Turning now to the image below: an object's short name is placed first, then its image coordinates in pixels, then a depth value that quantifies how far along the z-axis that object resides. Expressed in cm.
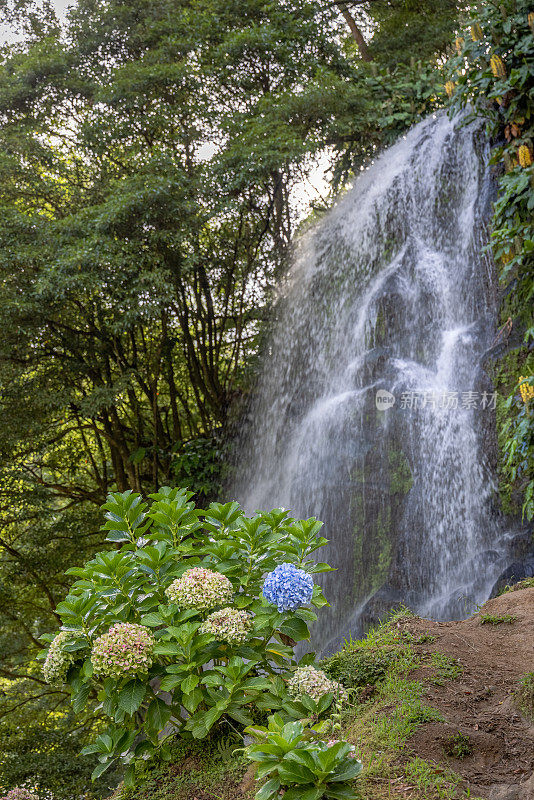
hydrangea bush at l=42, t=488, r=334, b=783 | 242
